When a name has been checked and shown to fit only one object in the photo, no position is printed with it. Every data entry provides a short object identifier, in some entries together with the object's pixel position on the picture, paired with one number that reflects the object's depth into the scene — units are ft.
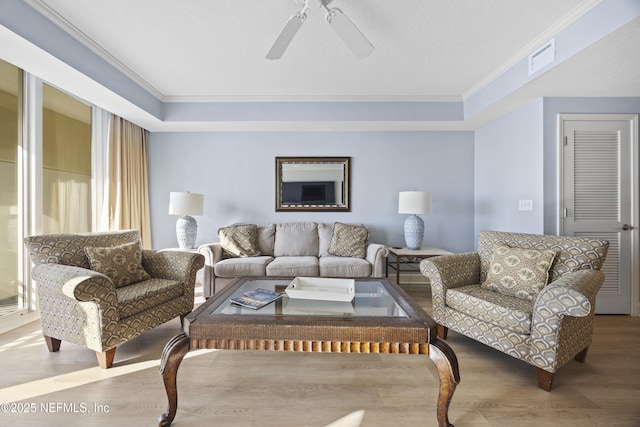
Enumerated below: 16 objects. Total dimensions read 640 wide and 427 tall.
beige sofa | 10.02
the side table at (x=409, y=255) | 10.61
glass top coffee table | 4.18
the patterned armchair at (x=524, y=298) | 5.22
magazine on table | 5.13
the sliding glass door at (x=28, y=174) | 7.94
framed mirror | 12.67
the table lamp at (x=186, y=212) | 11.03
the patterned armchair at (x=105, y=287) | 5.80
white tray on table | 5.54
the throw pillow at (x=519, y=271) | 6.33
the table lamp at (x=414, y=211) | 11.12
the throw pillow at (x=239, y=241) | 10.92
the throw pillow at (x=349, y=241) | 11.07
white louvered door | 8.80
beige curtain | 10.87
